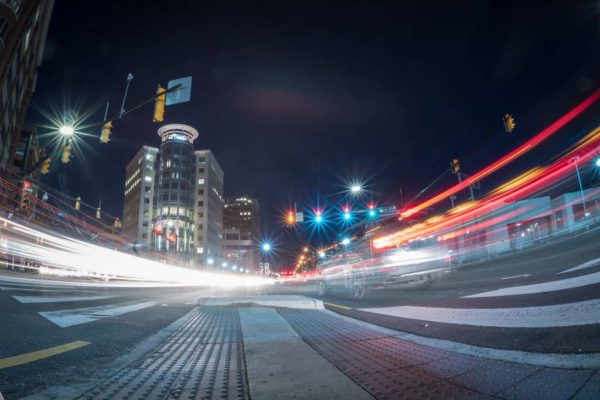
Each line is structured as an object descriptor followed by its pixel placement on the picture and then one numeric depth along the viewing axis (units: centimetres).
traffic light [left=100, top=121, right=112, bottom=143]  1108
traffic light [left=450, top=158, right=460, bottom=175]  1823
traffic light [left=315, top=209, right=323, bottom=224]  2524
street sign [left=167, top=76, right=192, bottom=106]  980
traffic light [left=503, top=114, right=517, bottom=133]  1439
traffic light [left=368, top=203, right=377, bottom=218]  2503
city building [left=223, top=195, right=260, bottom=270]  14925
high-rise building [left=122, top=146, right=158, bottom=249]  10181
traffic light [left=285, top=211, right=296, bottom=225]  2531
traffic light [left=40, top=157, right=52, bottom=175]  1139
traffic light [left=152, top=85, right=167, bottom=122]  1009
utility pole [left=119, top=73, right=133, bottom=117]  1046
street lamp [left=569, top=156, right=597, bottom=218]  3091
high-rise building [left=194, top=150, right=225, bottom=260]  10456
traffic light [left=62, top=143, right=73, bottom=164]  1138
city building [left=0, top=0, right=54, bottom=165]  2114
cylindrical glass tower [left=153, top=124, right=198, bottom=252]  9812
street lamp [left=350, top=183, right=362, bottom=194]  2408
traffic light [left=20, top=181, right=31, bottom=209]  2502
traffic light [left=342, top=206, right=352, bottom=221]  2328
